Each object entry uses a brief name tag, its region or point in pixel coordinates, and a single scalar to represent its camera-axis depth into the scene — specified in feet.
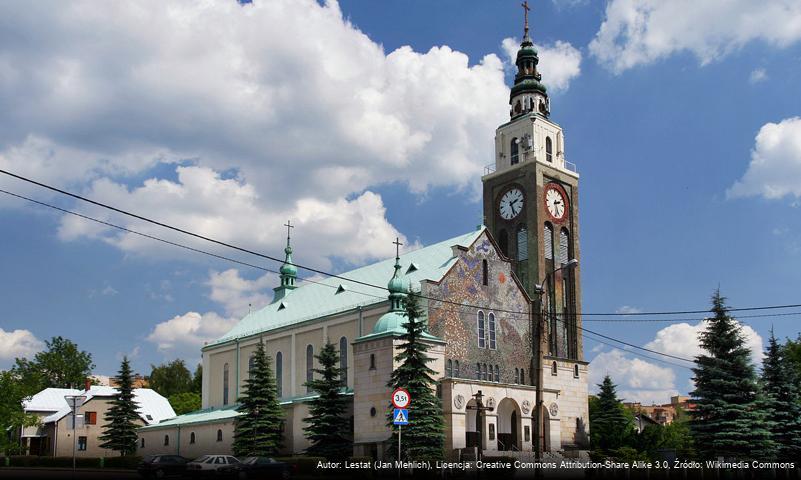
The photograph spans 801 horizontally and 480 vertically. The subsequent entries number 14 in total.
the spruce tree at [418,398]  140.97
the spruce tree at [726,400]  144.66
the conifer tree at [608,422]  205.16
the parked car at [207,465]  117.50
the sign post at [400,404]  97.76
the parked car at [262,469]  122.43
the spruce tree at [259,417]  178.29
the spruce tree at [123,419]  223.51
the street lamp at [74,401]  147.54
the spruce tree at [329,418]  163.22
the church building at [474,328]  167.53
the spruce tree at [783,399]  157.48
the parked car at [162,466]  130.58
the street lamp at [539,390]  101.22
